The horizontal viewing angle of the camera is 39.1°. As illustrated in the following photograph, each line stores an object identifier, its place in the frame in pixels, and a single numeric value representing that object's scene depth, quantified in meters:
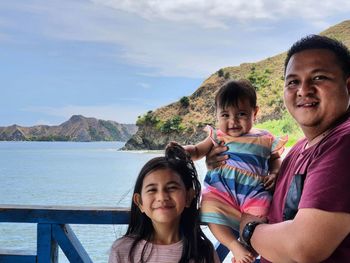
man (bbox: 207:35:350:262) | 1.10
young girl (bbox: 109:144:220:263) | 1.67
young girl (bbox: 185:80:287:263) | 1.63
